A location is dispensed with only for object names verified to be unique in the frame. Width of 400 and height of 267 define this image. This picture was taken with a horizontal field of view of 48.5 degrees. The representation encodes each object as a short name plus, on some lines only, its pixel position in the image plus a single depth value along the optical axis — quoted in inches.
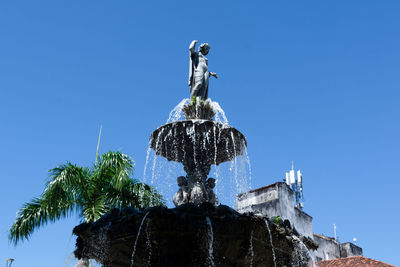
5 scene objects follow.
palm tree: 572.7
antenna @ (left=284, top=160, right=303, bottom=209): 1366.9
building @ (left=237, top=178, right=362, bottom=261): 1077.1
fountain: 279.6
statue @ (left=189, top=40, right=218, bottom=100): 453.1
